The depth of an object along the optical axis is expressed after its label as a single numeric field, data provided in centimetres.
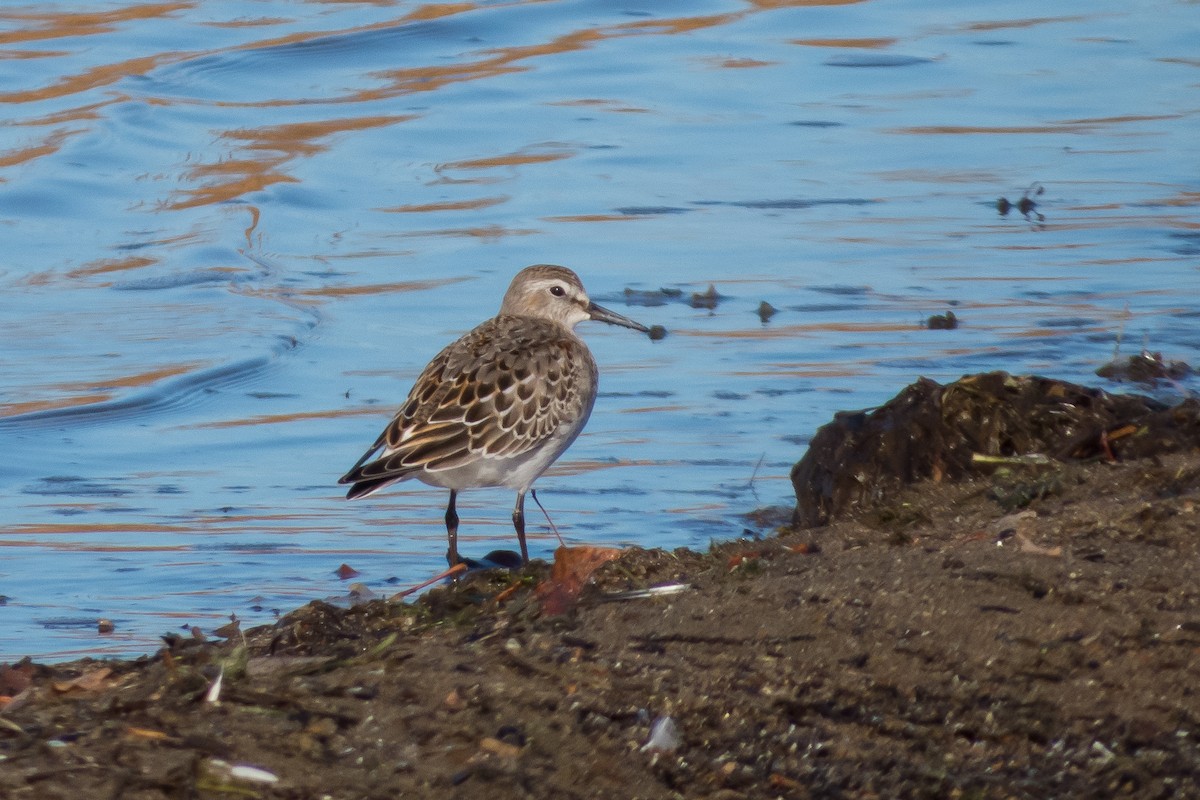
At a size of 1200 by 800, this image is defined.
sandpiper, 1205
